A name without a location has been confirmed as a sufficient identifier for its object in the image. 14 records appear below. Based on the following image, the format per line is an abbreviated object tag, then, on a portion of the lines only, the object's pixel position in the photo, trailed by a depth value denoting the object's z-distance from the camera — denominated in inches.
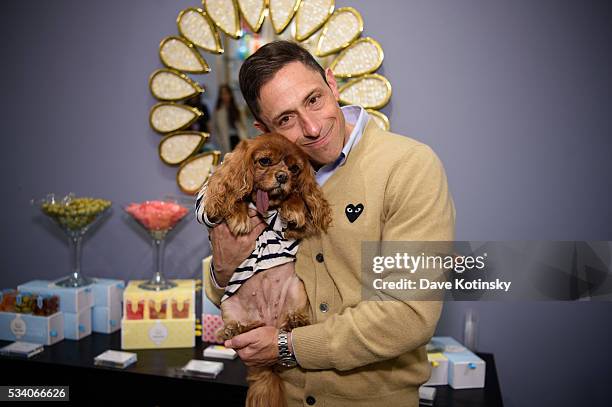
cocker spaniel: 65.6
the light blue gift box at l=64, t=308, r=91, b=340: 110.8
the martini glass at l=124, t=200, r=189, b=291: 111.9
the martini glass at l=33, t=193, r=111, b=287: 113.4
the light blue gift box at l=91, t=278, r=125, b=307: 115.3
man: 56.6
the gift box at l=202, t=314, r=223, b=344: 107.5
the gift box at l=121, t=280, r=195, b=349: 104.8
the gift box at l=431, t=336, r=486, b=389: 90.5
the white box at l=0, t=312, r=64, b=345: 107.7
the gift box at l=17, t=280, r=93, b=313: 110.7
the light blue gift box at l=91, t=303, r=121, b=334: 115.3
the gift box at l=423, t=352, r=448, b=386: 91.7
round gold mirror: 108.0
